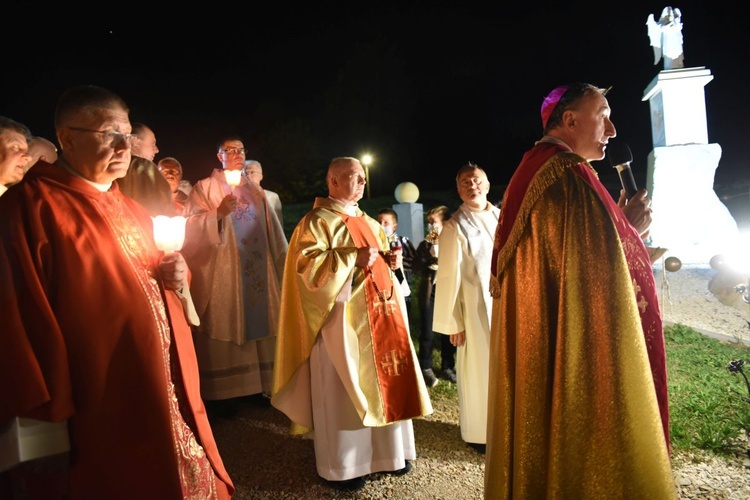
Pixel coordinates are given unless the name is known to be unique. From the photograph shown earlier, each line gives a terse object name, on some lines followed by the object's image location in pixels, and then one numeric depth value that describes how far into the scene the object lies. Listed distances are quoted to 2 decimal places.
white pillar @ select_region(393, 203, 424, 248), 10.79
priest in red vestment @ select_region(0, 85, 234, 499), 1.83
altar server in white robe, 4.10
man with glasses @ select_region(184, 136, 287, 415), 5.13
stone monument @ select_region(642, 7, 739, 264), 9.88
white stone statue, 9.98
